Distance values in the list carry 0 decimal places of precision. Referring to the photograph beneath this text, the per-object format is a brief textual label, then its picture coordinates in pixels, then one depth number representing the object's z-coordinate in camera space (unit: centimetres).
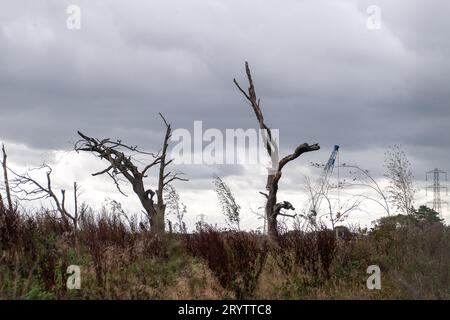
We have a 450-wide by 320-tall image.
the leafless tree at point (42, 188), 2414
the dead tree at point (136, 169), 2382
